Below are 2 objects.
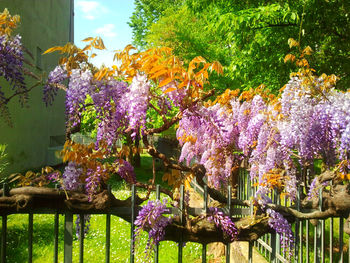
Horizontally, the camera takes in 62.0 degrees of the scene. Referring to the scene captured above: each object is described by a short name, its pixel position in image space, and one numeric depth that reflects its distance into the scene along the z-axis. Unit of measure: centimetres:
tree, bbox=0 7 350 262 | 207
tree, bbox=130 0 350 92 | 616
